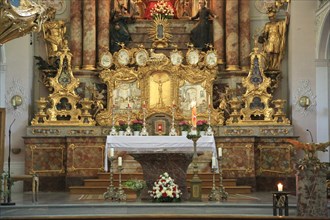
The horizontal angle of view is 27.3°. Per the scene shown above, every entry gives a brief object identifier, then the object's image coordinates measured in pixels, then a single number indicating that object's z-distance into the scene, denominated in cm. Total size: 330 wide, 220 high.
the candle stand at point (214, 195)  1598
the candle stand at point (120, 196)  1597
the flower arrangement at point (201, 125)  2008
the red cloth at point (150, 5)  2288
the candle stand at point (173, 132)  1972
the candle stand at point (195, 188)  1566
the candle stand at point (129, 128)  1986
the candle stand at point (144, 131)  1984
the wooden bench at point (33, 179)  1612
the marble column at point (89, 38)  2166
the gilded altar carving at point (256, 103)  2058
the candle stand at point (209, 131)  1948
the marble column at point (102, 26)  2183
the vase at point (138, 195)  1608
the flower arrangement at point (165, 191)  1529
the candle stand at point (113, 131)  1972
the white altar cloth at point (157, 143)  1855
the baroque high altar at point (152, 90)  2000
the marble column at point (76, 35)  2173
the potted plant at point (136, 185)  1584
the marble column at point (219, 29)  2200
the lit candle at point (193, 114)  1634
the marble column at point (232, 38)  2177
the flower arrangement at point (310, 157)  1268
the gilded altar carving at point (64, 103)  2052
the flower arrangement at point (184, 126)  1992
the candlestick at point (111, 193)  1622
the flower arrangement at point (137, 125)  2012
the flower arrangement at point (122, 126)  2016
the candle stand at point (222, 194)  1630
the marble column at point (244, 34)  2180
